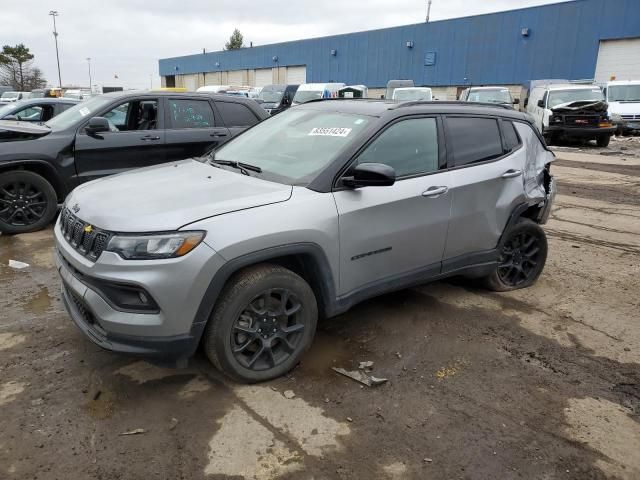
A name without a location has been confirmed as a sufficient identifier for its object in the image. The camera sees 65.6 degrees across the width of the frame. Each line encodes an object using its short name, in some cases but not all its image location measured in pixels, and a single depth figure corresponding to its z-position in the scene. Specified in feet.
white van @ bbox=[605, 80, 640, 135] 62.39
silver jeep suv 8.63
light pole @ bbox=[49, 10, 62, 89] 217.15
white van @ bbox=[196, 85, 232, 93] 73.75
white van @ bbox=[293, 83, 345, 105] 67.31
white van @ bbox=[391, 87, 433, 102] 66.04
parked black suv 19.51
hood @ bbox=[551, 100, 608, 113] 51.98
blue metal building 87.92
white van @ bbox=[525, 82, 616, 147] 52.75
